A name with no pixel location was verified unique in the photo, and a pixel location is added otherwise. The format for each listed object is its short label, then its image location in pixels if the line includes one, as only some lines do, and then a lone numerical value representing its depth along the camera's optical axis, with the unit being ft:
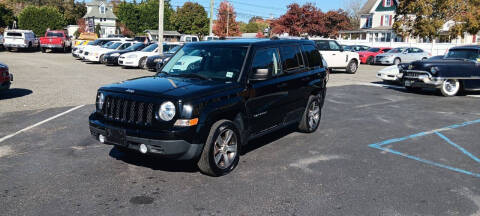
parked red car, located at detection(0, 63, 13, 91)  36.63
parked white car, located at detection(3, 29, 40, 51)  122.52
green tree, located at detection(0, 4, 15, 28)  234.79
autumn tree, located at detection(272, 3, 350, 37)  173.37
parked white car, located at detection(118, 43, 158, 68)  75.25
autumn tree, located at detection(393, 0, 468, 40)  124.47
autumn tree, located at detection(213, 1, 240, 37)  289.74
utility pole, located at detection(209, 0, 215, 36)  114.04
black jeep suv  16.35
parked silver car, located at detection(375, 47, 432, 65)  100.22
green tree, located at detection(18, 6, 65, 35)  245.65
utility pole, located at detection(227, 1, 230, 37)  273.83
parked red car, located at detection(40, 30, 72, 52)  126.62
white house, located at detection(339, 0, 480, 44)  181.47
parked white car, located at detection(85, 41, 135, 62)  87.30
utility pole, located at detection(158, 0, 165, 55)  76.63
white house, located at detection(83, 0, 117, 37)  325.21
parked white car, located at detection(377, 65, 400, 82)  55.77
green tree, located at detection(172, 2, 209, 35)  294.05
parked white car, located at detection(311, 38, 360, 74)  73.72
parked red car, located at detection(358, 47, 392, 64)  109.91
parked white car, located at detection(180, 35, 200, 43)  121.90
